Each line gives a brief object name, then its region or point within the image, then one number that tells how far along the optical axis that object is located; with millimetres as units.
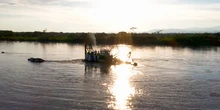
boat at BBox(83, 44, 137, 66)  38000
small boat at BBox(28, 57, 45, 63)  37344
